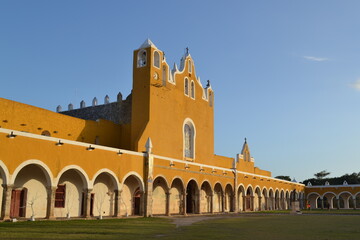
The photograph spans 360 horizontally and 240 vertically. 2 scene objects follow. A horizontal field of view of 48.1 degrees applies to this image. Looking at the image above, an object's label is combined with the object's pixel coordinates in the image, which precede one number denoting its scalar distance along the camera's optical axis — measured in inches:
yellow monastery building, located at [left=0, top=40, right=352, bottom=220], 727.1
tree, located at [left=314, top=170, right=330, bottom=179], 2930.1
